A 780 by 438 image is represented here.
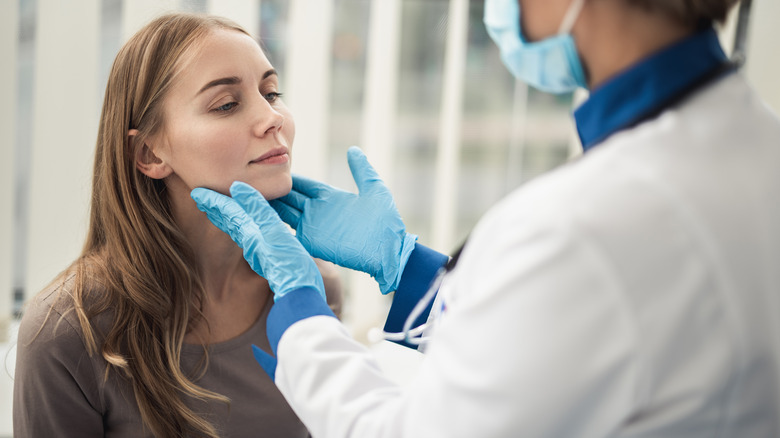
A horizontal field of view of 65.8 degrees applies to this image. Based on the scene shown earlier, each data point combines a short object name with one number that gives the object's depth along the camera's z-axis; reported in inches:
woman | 45.9
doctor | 23.6
